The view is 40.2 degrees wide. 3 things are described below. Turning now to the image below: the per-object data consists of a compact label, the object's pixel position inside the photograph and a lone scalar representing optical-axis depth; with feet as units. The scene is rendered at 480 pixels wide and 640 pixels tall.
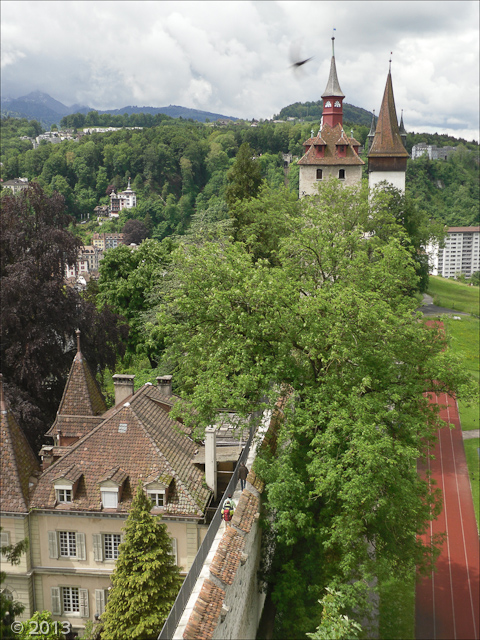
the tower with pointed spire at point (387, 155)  192.65
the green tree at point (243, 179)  163.63
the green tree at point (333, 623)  53.72
